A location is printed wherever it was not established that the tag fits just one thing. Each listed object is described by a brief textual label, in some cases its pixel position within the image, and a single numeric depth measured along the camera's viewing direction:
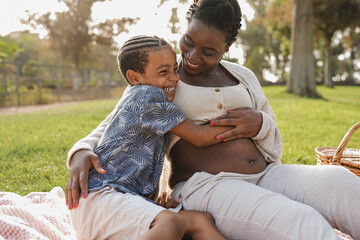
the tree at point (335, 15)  20.36
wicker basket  2.62
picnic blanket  2.07
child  1.64
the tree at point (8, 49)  16.35
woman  1.66
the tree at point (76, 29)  27.98
